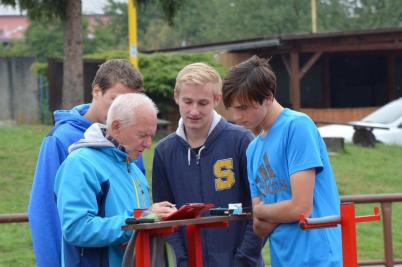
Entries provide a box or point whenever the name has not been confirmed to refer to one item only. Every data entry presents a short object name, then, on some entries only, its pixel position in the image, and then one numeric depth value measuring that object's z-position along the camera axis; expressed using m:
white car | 27.23
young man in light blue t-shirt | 5.37
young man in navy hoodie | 6.14
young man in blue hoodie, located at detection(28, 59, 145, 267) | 5.93
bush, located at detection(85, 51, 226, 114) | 28.37
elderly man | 5.14
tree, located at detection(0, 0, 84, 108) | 21.55
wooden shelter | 38.48
